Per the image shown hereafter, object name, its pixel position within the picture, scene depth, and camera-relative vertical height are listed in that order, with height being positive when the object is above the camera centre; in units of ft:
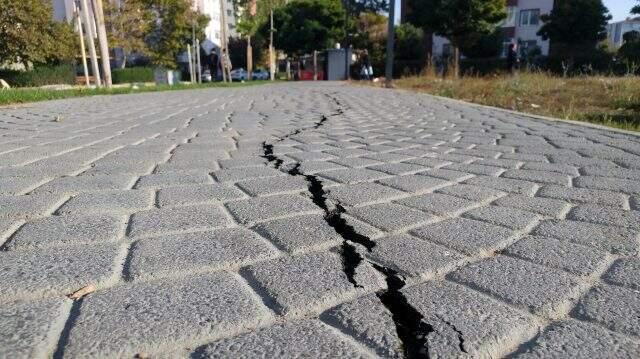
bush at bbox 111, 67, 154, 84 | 88.19 -1.39
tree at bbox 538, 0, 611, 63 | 94.84 +7.32
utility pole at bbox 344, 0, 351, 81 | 99.09 +0.84
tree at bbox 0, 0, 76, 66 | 61.00 +4.45
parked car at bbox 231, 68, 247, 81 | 133.98 -2.38
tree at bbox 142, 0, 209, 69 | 105.19 +8.61
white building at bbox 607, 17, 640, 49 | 227.61 +16.24
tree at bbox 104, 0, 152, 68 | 94.54 +8.35
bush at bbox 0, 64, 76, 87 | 64.54 -1.11
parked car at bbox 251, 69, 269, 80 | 141.28 -2.34
